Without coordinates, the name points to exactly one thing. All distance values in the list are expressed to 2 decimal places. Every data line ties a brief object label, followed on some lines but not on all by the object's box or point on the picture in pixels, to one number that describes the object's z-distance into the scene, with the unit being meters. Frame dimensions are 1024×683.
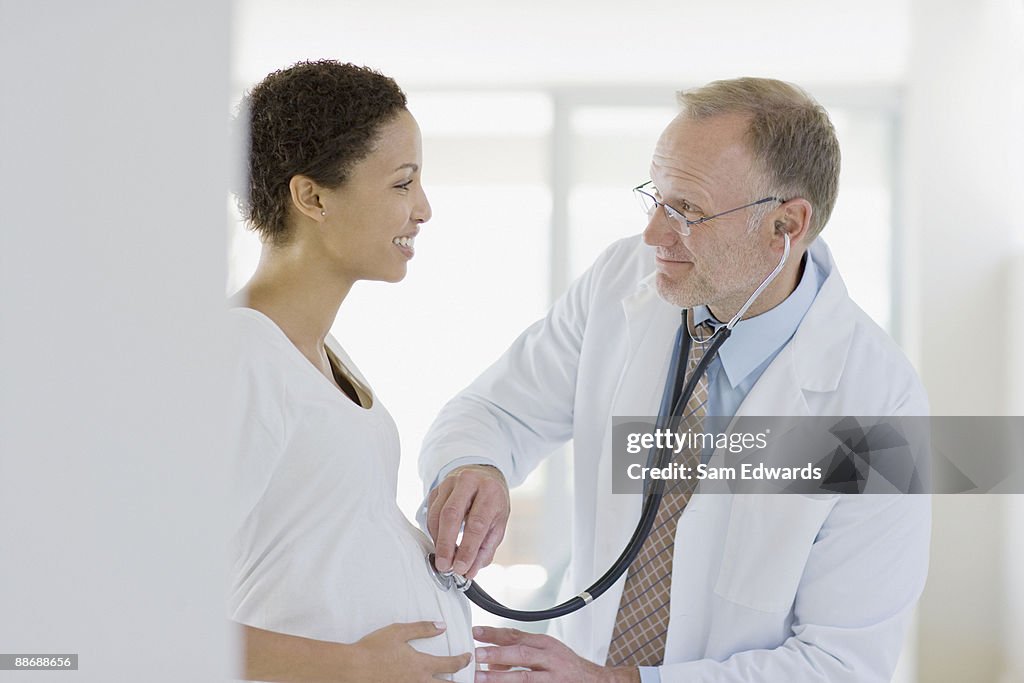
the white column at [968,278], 3.62
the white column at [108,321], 2.05
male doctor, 3.15
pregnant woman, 2.80
